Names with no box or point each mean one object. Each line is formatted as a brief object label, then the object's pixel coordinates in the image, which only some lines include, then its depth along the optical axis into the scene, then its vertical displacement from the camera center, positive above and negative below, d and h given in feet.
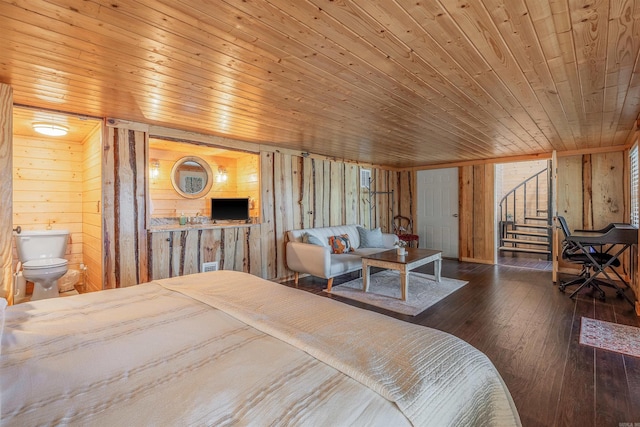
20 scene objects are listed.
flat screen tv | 15.48 +0.03
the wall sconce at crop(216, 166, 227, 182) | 17.37 +2.02
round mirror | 15.89 +1.81
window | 12.98 +1.06
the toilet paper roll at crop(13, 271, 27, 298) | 11.70 -2.97
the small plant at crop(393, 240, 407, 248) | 14.14 -1.70
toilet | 10.23 -1.78
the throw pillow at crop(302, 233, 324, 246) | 14.58 -1.50
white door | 21.61 -0.15
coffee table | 12.03 -2.28
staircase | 23.01 -0.30
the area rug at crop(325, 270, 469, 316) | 11.45 -3.69
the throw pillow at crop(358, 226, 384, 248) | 17.81 -1.80
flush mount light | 10.44 +2.94
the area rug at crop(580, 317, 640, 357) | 7.97 -3.77
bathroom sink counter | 11.40 -0.73
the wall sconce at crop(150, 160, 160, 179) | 15.31 +2.13
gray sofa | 13.66 -2.14
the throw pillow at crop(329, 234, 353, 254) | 15.97 -1.94
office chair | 12.57 -2.27
